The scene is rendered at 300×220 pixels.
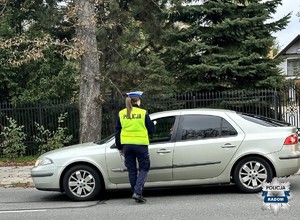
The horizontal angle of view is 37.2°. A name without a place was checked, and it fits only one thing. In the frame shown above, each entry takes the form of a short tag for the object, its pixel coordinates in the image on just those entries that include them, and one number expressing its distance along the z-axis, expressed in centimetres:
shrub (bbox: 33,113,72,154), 1445
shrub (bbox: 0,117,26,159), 1439
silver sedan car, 750
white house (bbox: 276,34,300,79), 4053
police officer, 712
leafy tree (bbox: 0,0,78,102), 1619
